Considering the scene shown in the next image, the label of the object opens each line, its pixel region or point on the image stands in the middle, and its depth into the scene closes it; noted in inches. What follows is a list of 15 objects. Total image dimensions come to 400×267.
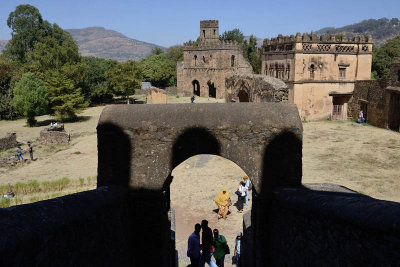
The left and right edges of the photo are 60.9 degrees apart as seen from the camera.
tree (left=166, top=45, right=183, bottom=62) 2935.0
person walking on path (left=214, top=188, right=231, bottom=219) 425.7
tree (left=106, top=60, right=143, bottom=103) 1640.0
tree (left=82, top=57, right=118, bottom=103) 1726.1
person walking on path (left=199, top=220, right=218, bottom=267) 309.4
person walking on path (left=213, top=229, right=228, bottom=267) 304.0
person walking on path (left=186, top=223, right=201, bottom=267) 296.7
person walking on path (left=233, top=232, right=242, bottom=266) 326.6
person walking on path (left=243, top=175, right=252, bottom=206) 466.3
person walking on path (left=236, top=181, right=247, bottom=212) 451.8
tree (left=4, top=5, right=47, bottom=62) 2041.1
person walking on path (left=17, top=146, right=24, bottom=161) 799.7
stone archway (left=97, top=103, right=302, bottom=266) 240.2
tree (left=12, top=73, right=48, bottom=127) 1225.4
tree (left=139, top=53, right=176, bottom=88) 2245.3
